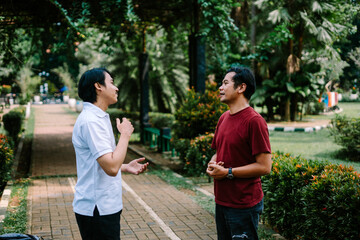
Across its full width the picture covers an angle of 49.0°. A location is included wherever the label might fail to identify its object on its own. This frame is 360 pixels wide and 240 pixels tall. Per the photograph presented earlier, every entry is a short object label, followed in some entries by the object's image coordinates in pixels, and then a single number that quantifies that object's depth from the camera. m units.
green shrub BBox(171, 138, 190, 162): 9.37
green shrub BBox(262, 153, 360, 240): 3.81
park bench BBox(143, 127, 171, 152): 12.65
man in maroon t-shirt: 2.86
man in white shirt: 2.55
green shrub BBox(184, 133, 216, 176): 8.66
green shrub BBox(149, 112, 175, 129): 17.66
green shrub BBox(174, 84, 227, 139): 9.23
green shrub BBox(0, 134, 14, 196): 7.38
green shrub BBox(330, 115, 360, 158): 10.02
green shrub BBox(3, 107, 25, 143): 16.00
